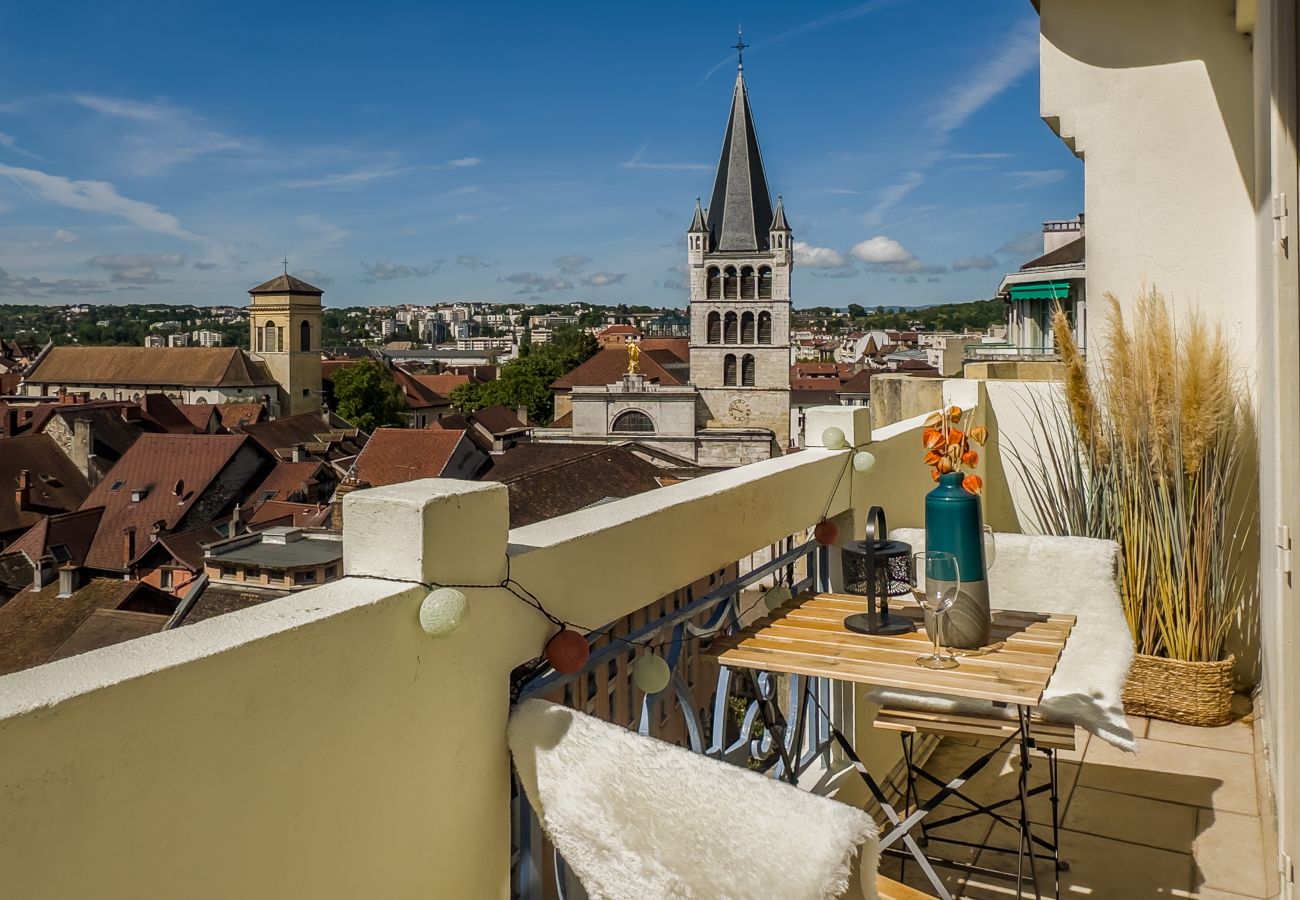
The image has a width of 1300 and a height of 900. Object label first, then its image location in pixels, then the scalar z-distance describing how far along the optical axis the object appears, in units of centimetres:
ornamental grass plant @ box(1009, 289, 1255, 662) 368
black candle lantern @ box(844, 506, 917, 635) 218
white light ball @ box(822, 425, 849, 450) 312
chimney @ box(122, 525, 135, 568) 2558
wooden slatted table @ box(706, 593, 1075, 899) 181
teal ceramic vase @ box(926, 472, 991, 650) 206
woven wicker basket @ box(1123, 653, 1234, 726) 370
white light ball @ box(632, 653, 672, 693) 191
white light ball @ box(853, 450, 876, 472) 316
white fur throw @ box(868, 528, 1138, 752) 249
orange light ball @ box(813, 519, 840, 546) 291
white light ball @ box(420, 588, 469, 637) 146
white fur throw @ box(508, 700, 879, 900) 127
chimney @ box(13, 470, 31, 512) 3142
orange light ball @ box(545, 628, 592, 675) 172
